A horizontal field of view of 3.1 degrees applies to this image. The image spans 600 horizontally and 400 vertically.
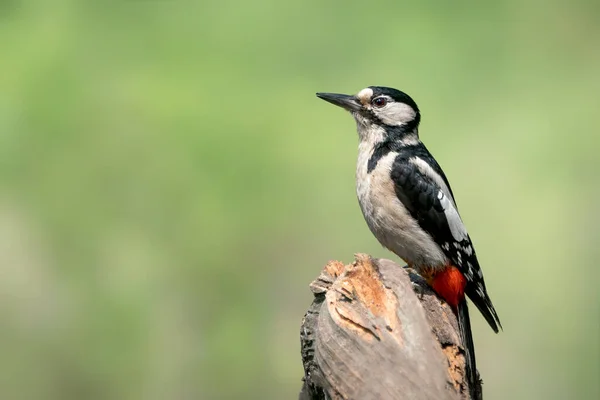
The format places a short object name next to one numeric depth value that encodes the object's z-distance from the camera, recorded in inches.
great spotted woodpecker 268.9
